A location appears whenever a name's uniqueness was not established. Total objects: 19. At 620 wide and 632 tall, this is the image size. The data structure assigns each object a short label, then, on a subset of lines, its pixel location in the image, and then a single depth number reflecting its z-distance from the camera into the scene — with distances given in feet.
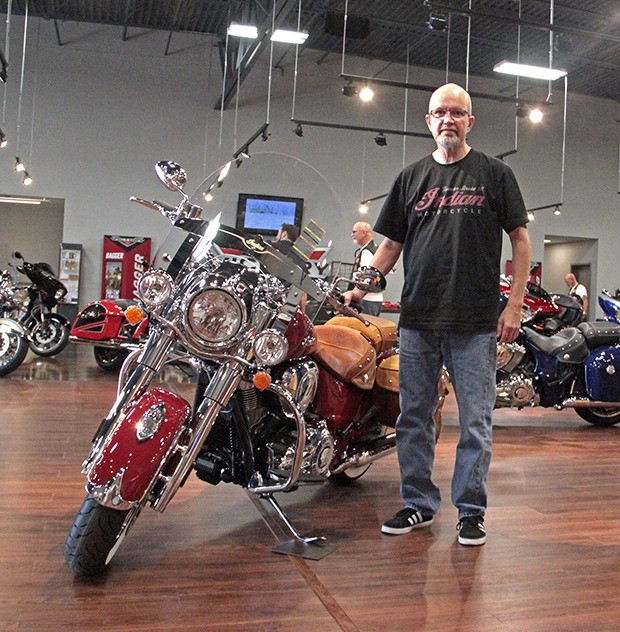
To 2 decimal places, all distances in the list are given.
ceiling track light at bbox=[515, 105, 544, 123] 27.61
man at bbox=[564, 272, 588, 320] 35.94
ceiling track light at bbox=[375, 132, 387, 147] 33.66
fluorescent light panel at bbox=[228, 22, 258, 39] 29.68
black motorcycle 25.89
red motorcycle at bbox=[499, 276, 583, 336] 16.32
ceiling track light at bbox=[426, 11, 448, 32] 22.59
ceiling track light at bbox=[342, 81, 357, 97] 27.12
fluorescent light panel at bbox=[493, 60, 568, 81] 28.98
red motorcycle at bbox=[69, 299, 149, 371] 22.11
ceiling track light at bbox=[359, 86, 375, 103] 26.37
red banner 40.98
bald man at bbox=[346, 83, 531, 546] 7.82
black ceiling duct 30.17
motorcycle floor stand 7.22
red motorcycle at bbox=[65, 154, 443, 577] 6.17
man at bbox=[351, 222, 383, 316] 13.23
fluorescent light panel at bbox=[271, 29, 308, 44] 27.07
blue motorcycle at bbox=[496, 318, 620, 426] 15.39
